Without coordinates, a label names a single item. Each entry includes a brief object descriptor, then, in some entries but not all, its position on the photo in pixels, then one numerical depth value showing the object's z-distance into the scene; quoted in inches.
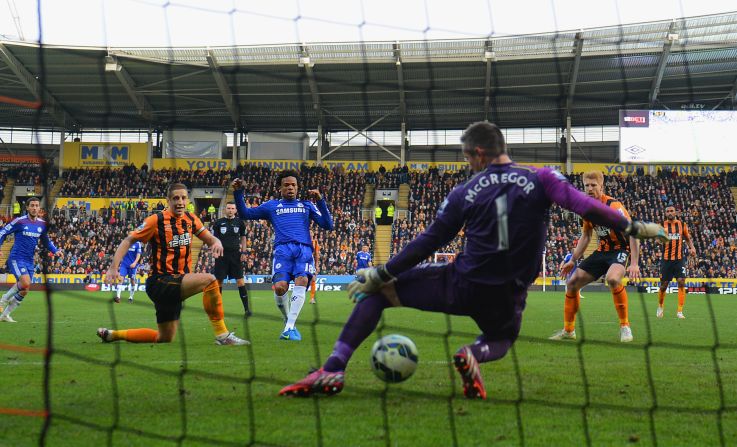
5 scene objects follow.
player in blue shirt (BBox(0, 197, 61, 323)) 471.2
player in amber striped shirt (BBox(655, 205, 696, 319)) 545.0
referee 485.7
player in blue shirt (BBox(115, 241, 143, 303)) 715.4
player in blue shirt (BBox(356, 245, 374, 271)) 830.5
